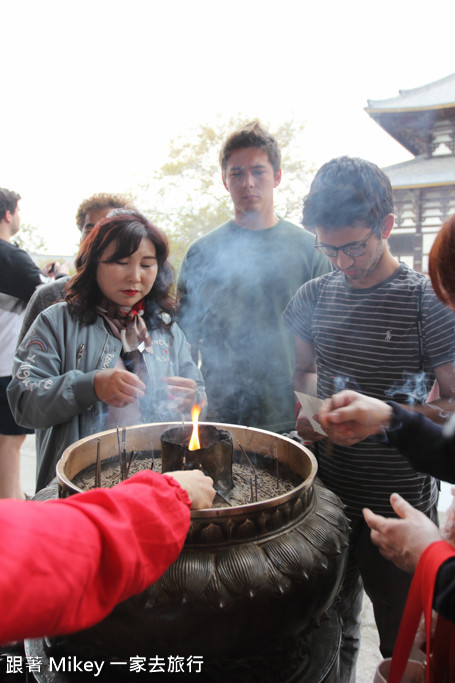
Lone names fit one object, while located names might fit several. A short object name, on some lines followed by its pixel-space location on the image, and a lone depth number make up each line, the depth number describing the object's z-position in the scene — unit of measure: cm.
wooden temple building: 1083
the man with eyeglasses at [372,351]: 173
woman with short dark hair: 187
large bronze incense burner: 103
